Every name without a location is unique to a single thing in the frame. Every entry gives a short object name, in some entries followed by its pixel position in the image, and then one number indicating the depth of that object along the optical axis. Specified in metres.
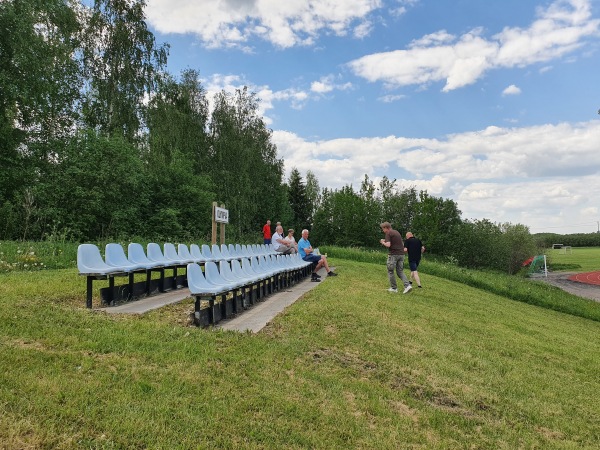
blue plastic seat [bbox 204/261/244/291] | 6.18
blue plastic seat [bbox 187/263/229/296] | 5.41
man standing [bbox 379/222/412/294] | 10.19
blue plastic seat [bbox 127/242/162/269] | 7.54
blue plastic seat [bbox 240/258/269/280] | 8.05
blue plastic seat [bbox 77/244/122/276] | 5.98
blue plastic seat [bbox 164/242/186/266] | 8.59
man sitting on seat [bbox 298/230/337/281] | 12.99
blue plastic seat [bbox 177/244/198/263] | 9.32
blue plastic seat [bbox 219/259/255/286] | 6.80
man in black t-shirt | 11.86
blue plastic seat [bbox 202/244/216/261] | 10.18
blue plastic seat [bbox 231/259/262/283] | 7.45
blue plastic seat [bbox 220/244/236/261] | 10.66
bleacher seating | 5.78
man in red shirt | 18.03
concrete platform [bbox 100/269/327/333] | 5.86
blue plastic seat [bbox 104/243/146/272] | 6.78
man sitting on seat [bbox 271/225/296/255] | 13.80
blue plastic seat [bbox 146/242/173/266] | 8.20
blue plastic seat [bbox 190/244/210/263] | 9.74
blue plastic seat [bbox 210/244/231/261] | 10.27
